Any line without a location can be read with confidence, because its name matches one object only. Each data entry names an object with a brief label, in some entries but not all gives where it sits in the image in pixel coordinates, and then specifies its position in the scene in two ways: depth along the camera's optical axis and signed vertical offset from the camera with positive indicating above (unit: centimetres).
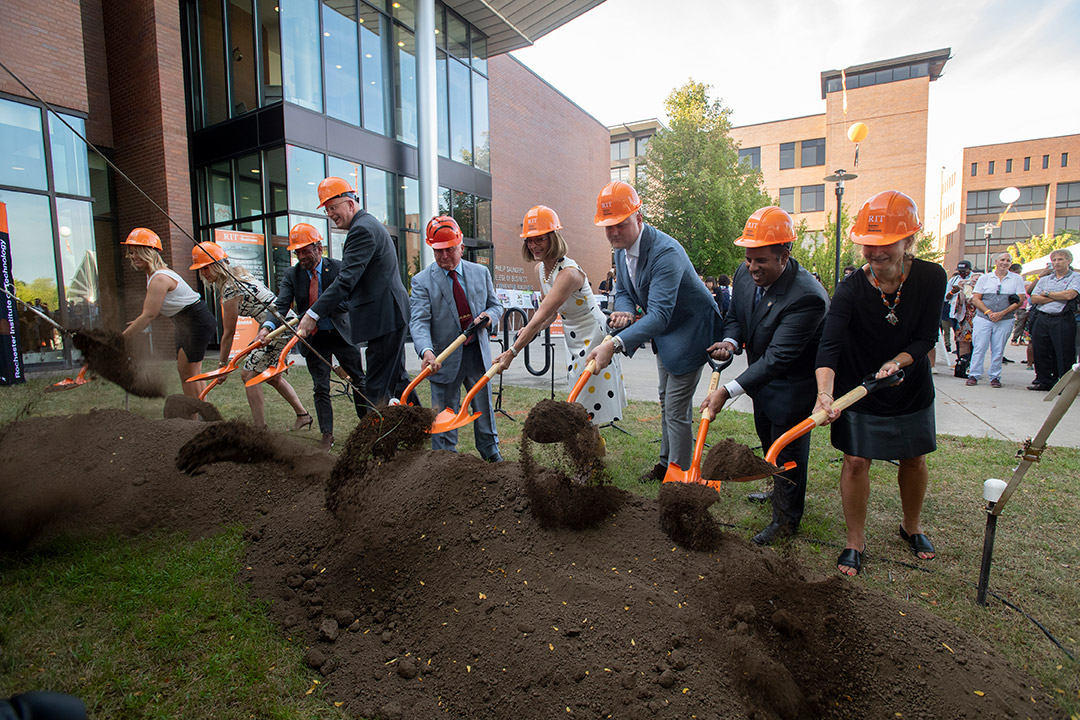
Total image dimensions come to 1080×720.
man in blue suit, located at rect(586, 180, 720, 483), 328 -1
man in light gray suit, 404 -11
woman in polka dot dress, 371 -4
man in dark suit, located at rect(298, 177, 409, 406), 429 +12
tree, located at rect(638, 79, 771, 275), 2503 +573
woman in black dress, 261 -24
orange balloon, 1464 +456
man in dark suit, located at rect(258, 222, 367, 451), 480 -5
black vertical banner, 346 -24
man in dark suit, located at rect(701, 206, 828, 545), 297 -20
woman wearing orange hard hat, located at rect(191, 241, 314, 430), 482 +0
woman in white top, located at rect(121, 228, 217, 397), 426 +3
